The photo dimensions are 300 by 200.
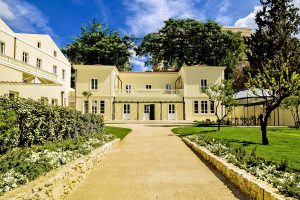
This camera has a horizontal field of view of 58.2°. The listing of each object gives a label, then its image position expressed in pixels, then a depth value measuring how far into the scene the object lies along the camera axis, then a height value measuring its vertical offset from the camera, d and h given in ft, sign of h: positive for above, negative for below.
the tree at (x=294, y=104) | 73.97 +2.25
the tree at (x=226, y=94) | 64.95 +4.76
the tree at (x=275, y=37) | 106.42 +30.75
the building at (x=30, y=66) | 62.06 +14.03
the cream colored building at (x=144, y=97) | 109.91 +6.87
